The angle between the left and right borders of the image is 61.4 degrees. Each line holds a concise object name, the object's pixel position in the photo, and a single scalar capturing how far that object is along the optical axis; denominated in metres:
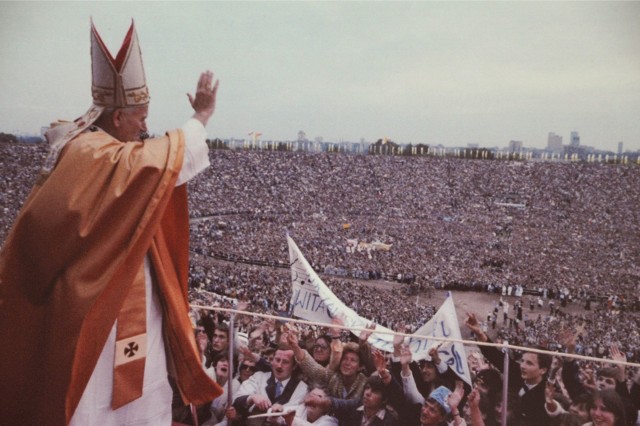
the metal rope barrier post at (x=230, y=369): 2.27
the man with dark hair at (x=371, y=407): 2.17
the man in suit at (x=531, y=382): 1.99
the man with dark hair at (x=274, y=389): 2.26
